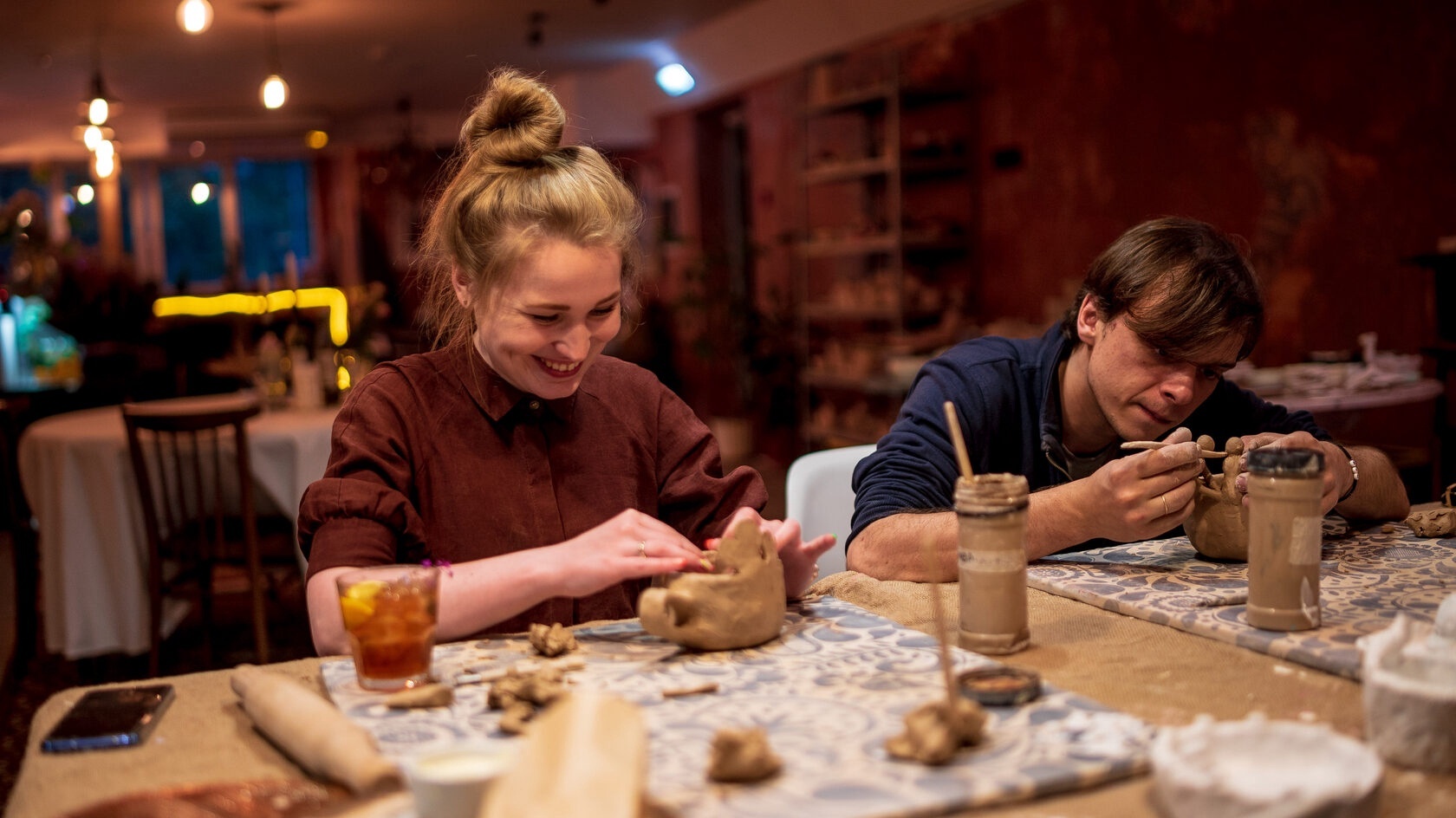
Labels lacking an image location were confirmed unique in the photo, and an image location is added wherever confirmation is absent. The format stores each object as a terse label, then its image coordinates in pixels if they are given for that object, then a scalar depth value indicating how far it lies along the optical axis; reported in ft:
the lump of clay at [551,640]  3.97
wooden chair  11.53
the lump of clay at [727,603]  3.91
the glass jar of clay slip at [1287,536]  3.98
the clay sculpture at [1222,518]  5.02
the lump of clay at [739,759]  2.85
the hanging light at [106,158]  20.52
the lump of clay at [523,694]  3.35
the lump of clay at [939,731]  2.92
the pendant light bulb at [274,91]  17.99
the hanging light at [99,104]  18.25
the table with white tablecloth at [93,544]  12.44
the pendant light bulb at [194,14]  15.17
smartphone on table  3.34
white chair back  6.78
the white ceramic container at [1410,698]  2.95
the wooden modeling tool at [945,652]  3.05
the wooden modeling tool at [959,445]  3.77
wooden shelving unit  19.88
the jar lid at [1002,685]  3.33
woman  4.29
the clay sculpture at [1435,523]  5.53
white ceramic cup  2.65
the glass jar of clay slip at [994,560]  3.88
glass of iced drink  3.65
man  5.02
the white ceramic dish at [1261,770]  2.57
